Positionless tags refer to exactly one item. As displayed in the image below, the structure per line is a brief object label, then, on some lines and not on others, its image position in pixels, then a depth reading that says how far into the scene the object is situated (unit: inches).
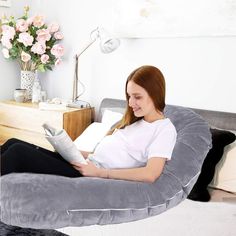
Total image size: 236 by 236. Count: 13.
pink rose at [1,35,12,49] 112.8
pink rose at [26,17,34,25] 113.3
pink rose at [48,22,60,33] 118.6
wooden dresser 105.2
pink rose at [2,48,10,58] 116.9
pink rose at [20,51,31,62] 113.1
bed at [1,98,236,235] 45.7
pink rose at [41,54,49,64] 114.0
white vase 121.0
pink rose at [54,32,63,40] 118.7
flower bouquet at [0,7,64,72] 112.3
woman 51.9
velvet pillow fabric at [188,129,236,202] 67.2
